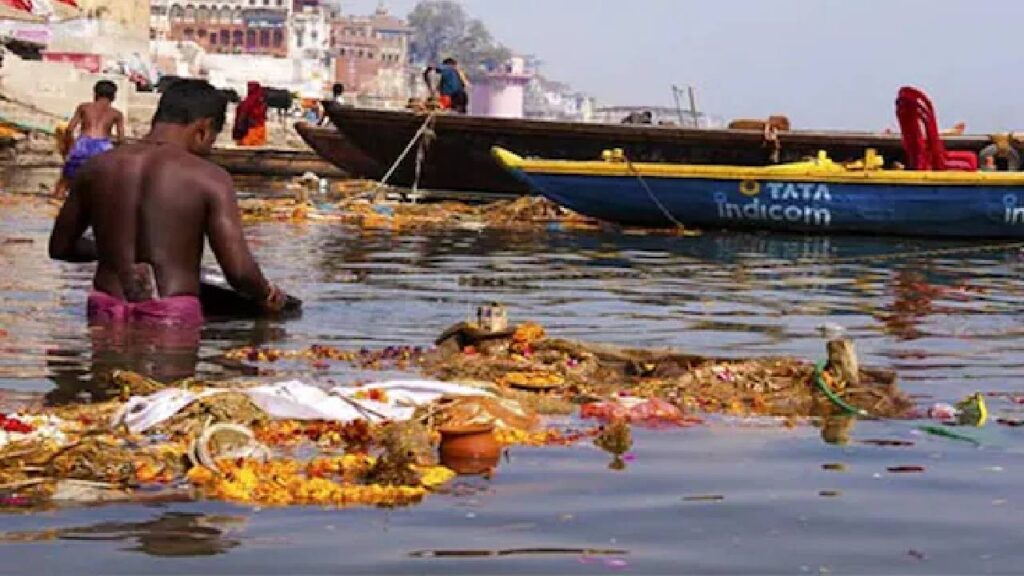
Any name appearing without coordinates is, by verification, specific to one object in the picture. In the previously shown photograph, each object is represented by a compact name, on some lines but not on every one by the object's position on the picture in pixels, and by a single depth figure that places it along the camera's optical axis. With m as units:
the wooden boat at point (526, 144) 22.94
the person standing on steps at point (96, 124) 17.86
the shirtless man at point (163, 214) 8.62
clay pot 6.13
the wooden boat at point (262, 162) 31.22
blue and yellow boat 19.05
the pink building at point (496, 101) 77.94
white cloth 6.51
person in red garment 35.19
